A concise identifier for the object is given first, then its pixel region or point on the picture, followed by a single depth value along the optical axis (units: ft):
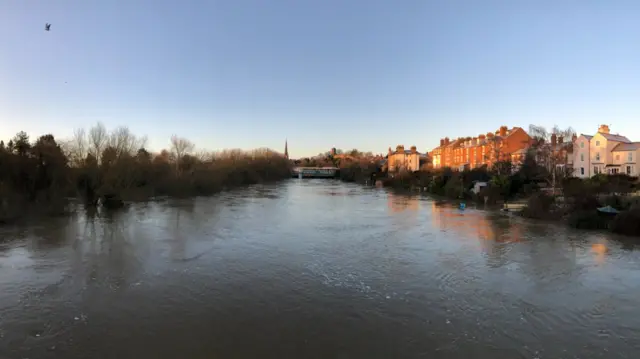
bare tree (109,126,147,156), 112.91
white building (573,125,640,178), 112.06
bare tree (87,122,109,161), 106.52
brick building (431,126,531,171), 141.08
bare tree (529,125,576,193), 98.89
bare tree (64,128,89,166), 97.25
